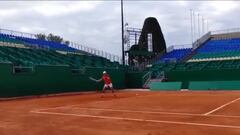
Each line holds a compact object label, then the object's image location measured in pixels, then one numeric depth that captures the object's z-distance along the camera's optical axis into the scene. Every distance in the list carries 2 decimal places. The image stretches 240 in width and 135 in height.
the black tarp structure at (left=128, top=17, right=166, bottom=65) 46.23
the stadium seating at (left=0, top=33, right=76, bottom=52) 35.97
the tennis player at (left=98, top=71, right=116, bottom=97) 25.08
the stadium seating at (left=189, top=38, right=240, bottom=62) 38.97
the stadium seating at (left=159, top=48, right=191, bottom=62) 42.63
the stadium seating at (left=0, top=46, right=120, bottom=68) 28.17
